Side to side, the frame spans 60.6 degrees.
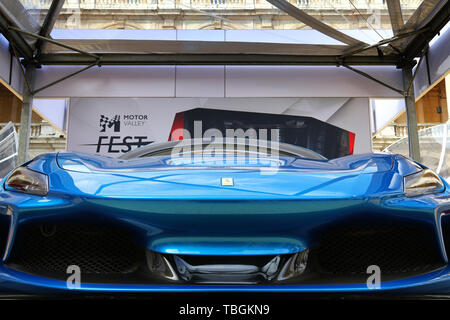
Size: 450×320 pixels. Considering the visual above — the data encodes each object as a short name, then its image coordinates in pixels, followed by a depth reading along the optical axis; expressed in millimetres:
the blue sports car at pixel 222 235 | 1112
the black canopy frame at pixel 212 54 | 6883
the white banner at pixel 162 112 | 7984
